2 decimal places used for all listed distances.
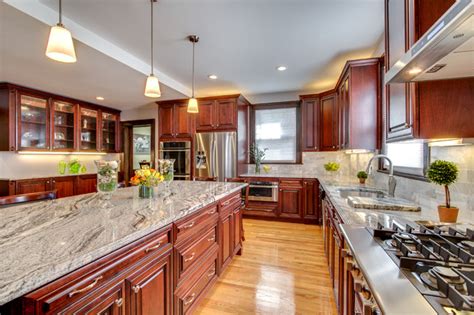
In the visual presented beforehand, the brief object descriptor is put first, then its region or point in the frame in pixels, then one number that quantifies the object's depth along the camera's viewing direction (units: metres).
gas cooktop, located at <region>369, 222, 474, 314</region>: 0.56
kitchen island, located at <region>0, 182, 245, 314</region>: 0.70
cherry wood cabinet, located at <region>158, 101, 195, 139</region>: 4.59
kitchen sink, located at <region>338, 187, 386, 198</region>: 2.22
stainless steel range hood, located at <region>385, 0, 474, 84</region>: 0.63
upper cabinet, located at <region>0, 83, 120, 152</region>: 3.58
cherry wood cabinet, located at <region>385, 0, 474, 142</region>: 1.08
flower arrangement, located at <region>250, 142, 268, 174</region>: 4.77
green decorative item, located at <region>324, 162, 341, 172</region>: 4.04
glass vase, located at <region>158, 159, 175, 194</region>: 2.15
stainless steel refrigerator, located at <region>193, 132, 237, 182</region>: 4.27
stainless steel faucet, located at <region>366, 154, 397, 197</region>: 1.97
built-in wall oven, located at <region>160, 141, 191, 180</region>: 4.53
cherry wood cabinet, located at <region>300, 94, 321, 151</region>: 4.26
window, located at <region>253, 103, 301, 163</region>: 4.77
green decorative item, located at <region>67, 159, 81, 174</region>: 4.58
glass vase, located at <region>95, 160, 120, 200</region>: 1.57
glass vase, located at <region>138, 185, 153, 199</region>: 1.79
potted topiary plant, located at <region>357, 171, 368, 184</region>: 3.00
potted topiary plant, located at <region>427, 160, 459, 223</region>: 1.22
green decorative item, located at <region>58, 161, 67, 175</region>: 4.46
